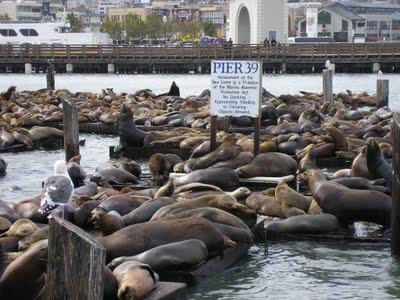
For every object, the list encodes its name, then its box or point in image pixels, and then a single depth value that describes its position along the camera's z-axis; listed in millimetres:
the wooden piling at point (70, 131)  15102
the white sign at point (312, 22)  110188
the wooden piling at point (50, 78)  33816
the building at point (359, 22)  111125
